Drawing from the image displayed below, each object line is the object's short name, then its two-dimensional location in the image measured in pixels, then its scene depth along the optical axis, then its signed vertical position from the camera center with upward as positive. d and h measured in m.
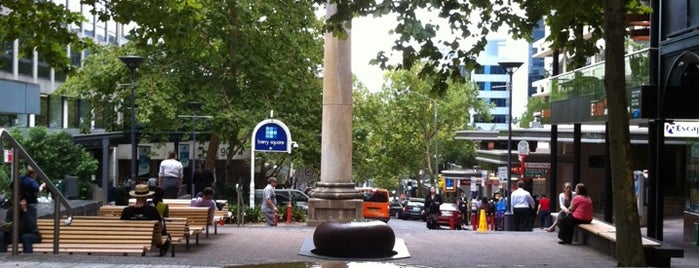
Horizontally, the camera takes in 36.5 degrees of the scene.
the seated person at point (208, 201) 21.15 -1.31
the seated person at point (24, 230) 14.52 -1.35
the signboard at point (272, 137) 29.03 -0.01
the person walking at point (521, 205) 29.70 -1.82
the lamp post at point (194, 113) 38.94 +0.86
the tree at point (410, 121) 83.50 +1.42
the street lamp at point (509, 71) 36.84 +2.49
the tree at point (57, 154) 35.44 -0.70
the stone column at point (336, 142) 24.67 -0.10
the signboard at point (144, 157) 50.34 -1.06
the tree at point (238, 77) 40.19 +2.29
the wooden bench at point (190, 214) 19.59 -1.47
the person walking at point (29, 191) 14.59 -0.80
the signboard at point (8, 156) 14.07 -0.31
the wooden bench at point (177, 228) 17.23 -1.53
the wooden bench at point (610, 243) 16.66 -1.75
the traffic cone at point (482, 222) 32.92 -2.56
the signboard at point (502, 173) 45.50 -1.41
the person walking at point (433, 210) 42.75 -2.94
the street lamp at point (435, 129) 80.62 +0.79
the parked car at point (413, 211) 60.03 -4.10
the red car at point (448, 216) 43.22 -3.14
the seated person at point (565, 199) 22.96 -1.30
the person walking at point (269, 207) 28.30 -1.88
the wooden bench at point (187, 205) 21.76 -1.44
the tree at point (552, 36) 13.39 +1.51
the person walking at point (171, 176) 22.76 -0.91
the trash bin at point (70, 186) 29.11 -1.45
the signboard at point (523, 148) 37.52 -0.27
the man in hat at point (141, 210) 16.08 -1.15
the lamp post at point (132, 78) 30.05 +1.64
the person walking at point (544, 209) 33.19 -2.19
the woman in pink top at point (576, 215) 21.42 -1.50
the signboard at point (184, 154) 49.62 -0.88
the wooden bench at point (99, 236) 15.01 -1.47
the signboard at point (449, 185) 72.71 -3.13
